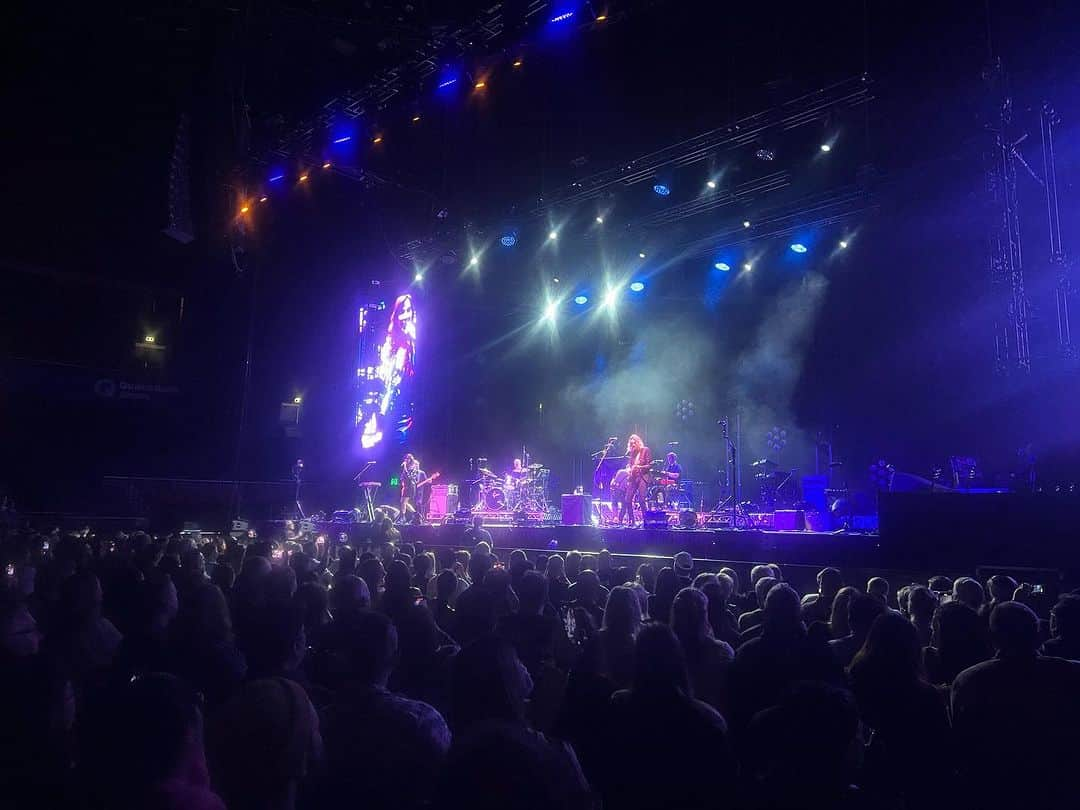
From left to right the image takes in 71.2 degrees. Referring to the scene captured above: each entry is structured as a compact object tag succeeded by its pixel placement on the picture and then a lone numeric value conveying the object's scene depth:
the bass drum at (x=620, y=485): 16.91
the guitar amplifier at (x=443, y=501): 20.18
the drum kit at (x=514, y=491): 20.22
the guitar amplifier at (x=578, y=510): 16.78
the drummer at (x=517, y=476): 20.38
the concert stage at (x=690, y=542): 10.98
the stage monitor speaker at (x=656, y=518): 14.94
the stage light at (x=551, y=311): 22.44
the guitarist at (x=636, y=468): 15.89
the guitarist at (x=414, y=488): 20.09
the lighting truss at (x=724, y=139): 11.61
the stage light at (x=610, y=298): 21.20
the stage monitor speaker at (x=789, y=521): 14.65
